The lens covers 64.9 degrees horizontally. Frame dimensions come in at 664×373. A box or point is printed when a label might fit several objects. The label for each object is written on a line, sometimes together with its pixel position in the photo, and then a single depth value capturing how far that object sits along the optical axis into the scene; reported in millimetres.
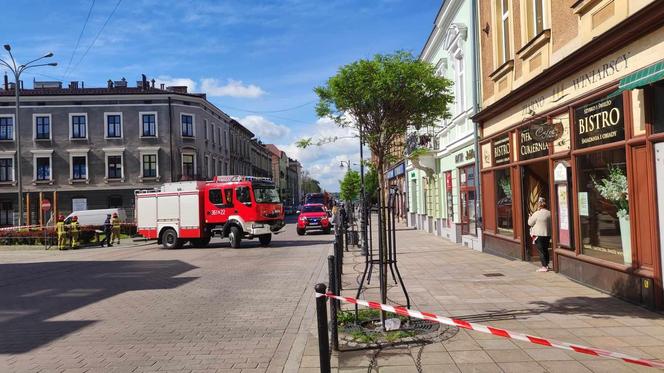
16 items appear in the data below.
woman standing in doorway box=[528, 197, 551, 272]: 10750
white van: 35156
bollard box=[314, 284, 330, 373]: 4043
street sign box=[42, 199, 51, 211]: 29312
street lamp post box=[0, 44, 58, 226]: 25555
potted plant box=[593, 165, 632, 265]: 7824
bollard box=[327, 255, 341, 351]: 5629
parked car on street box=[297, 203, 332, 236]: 28312
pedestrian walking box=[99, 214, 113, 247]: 24703
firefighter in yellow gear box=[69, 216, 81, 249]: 23641
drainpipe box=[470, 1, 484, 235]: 15828
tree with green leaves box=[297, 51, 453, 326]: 6820
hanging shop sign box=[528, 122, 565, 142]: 9875
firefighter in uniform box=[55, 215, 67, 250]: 22875
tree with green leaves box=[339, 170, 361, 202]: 57406
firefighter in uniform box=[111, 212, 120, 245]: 25984
